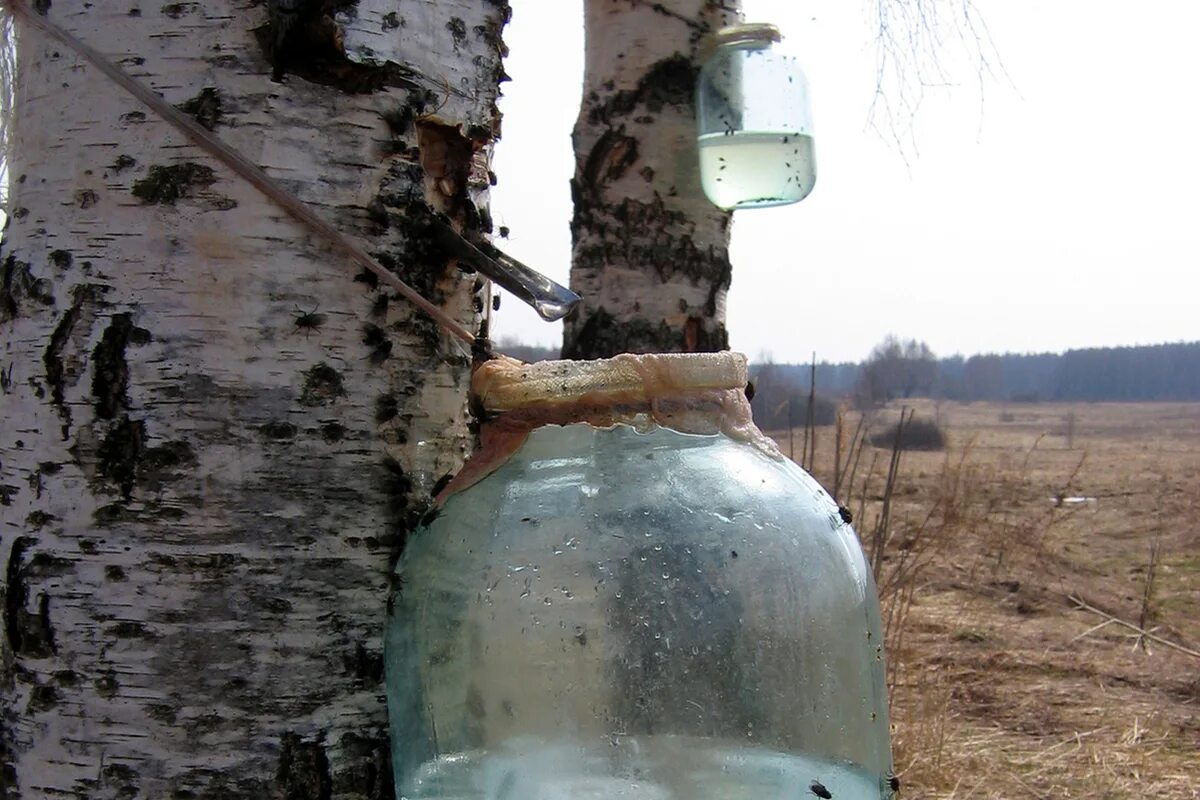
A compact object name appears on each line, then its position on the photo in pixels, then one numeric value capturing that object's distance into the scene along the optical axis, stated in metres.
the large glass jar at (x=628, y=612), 0.66
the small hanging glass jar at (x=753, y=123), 3.05
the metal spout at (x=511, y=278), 0.78
